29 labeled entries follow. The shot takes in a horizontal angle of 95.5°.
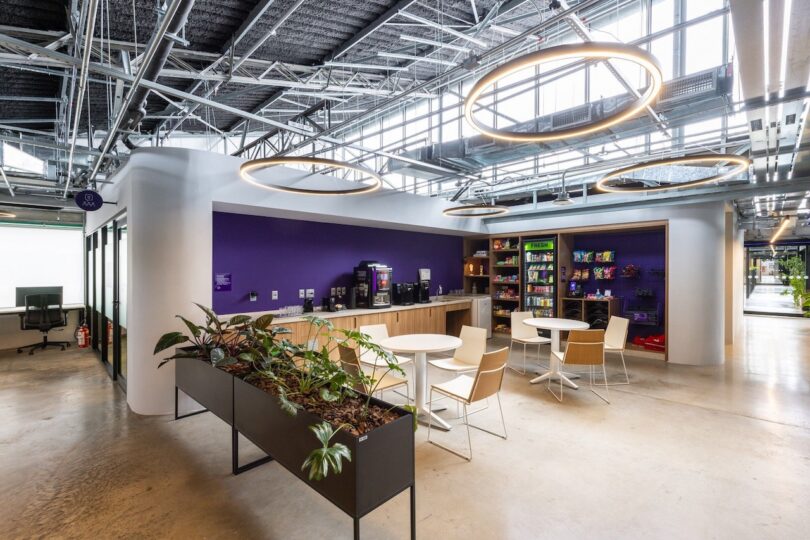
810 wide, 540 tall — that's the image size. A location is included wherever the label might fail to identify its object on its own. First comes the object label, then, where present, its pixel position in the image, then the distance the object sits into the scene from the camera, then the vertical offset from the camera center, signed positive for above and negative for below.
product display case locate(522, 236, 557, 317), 8.12 -0.17
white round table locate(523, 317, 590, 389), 5.29 -0.87
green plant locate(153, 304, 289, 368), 3.30 -0.68
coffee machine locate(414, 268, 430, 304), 7.84 -0.48
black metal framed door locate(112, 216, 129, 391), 5.05 -0.46
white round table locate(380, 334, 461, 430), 3.85 -0.83
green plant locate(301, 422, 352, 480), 1.79 -0.91
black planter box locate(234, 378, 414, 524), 1.92 -1.09
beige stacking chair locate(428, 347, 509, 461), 3.31 -1.06
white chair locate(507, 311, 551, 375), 6.12 -1.08
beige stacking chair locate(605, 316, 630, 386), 5.48 -1.02
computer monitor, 7.54 -0.44
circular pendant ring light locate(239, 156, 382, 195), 3.52 +1.06
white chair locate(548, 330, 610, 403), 4.60 -1.01
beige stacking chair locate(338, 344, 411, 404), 3.67 -0.99
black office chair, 7.14 -0.87
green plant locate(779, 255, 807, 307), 11.60 -0.22
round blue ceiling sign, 4.91 +0.94
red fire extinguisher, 7.61 -1.37
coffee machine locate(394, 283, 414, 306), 7.45 -0.51
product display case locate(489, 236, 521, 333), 8.83 -0.27
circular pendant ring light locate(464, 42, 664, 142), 1.93 +1.13
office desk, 7.13 -0.80
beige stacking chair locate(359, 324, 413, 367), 4.53 -0.91
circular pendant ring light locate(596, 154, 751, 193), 3.73 +1.12
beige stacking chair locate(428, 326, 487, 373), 4.47 -1.05
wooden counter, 5.61 -0.92
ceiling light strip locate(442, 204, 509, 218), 6.02 +1.01
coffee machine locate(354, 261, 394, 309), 6.78 -0.29
